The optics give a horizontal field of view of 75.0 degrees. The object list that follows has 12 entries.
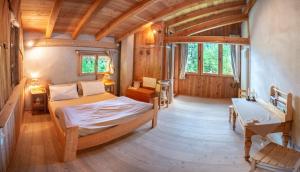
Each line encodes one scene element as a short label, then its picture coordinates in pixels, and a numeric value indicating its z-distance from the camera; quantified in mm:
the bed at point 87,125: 2852
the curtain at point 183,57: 8055
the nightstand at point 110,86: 6430
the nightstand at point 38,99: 5071
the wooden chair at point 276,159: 2102
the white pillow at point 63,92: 4936
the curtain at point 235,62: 7423
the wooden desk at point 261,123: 2813
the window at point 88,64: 6096
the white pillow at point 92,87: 5566
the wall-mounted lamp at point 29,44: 5118
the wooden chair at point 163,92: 6188
